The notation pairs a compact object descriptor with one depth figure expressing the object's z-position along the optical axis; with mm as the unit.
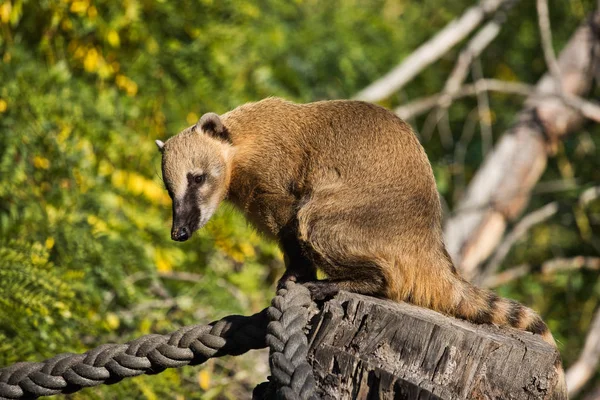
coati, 7312
